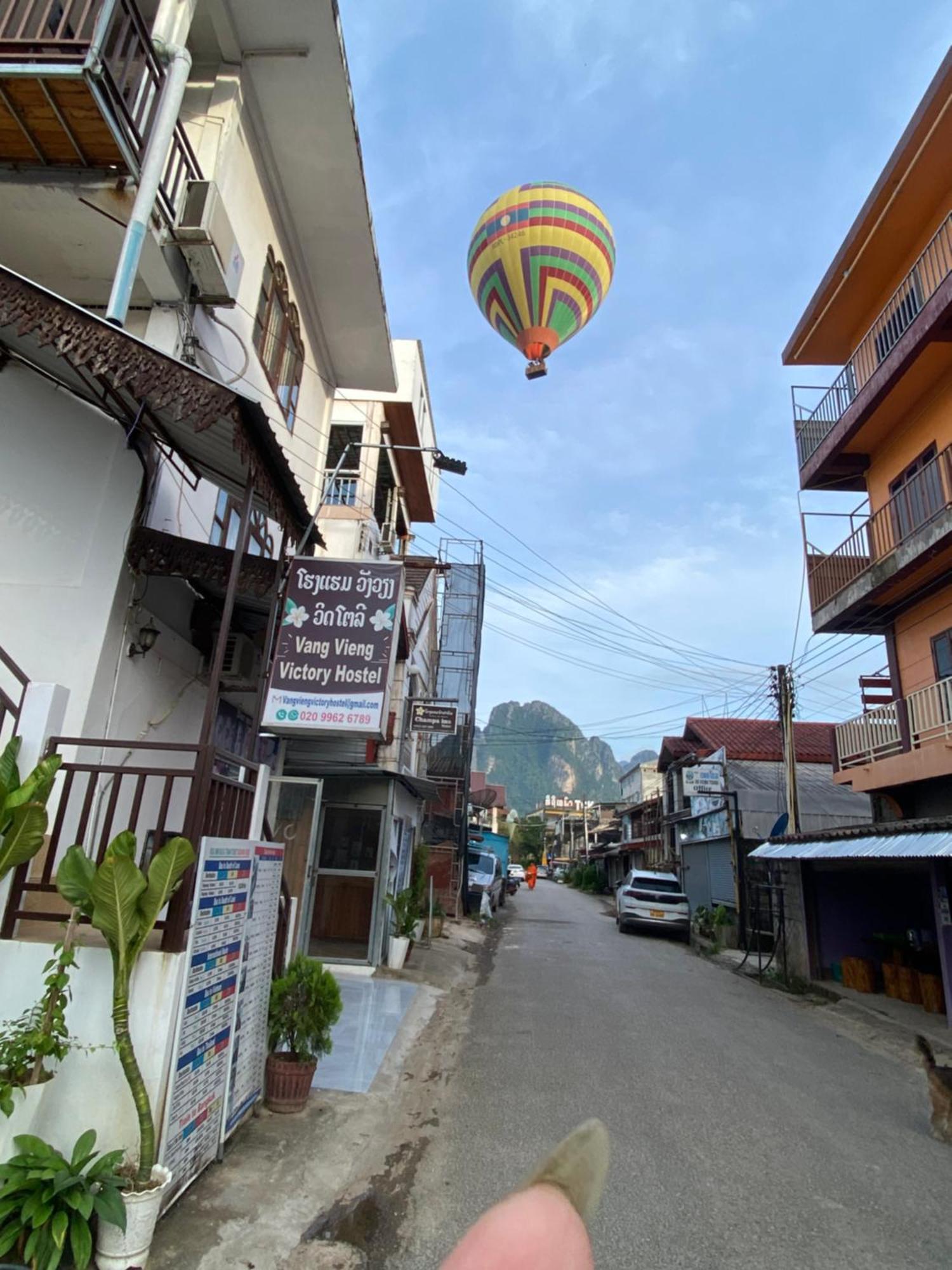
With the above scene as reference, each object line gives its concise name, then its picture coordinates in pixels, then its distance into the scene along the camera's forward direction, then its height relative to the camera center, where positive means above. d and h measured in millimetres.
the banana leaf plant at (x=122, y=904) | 3223 -271
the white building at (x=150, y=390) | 4301 +3200
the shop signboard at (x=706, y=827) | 21078 +1579
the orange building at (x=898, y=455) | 11195 +7963
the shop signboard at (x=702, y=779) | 19797 +2654
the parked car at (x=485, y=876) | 21688 -291
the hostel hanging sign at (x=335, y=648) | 5754 +1641
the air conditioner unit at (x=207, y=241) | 6324 +5148
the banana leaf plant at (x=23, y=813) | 3527 +116
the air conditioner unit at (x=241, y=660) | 7863 +2072
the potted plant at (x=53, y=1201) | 2916 -1440
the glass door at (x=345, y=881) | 11617 -359
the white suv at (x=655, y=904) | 18312 -678
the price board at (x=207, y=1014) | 3584 -847
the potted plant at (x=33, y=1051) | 3180 -900
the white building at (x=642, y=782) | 54375 +7004
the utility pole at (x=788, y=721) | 15875 +3685
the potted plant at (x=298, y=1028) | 4961 -1158
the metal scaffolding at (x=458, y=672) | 21188 +5891
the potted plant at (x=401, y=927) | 10977 -987
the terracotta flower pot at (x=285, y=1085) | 4949 -1516
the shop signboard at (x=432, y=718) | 13938 +2705
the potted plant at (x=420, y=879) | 12672 -293
